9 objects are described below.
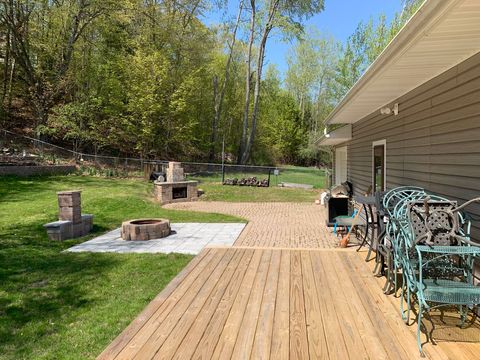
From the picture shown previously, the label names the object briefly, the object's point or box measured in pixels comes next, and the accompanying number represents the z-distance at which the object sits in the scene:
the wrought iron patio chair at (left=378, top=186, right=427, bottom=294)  2.58
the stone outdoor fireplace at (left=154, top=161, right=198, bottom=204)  11.58
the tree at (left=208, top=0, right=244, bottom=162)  24.28
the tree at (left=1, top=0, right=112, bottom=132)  16.38
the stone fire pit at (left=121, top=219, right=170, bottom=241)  6.32
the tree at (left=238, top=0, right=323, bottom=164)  23.03
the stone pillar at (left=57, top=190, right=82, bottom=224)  6.37
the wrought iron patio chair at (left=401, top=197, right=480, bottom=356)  2.07
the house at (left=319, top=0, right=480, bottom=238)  2.37
